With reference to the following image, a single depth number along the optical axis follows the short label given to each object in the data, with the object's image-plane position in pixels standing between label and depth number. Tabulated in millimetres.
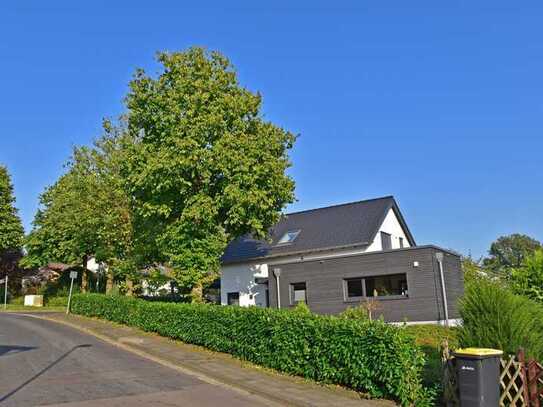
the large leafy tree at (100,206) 25950
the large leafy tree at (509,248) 92506
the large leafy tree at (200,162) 19938
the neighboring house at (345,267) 23266
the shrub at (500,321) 9578
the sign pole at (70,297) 29797
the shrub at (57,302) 41497
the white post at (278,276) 27891
